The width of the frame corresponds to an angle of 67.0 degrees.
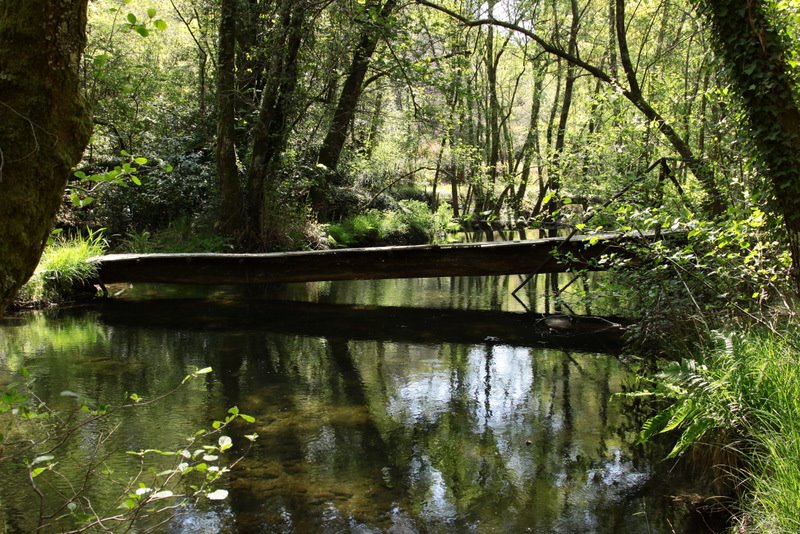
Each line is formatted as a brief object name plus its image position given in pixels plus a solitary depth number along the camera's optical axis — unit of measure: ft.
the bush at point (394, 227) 54.39
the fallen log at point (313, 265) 31.48
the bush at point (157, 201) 43.80
